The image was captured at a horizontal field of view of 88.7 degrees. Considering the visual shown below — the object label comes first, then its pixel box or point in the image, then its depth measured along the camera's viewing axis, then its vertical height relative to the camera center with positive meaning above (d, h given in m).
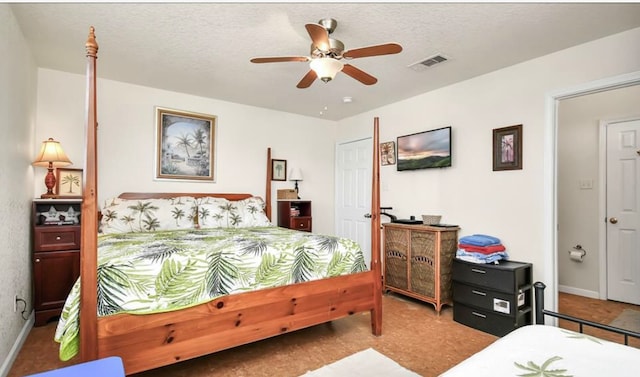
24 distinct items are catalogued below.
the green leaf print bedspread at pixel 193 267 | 1.74 -0.50
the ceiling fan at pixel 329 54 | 2.07 +0.91
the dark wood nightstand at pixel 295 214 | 4.49 -0.36
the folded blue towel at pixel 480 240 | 2.99 -0.46
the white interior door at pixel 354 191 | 4.71 -0.02
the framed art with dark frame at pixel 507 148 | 3.02 +0.40
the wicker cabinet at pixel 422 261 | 3.28 -0.76
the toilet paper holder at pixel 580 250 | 3.75 -0.68
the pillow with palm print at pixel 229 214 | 3.58 -0.28
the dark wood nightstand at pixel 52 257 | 2.86 -0.62
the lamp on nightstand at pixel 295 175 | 4.69 +0.20
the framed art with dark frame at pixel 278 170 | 4.71 +0.28
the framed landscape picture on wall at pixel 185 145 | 3.88 +0.54
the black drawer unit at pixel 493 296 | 2.70 -0.91
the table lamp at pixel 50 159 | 2.99 +0.26
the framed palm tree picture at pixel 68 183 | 3.28 +0.05
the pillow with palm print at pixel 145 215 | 3.12 -0.27
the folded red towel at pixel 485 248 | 2.97 -0.53
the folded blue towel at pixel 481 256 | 2.96 -0.61
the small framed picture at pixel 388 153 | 4.33 +0.50
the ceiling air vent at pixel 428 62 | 2.91 +1.18
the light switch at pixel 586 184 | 3.75 +0.08
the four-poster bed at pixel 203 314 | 1.64 -0.79
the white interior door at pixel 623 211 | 3.42 -0.22
